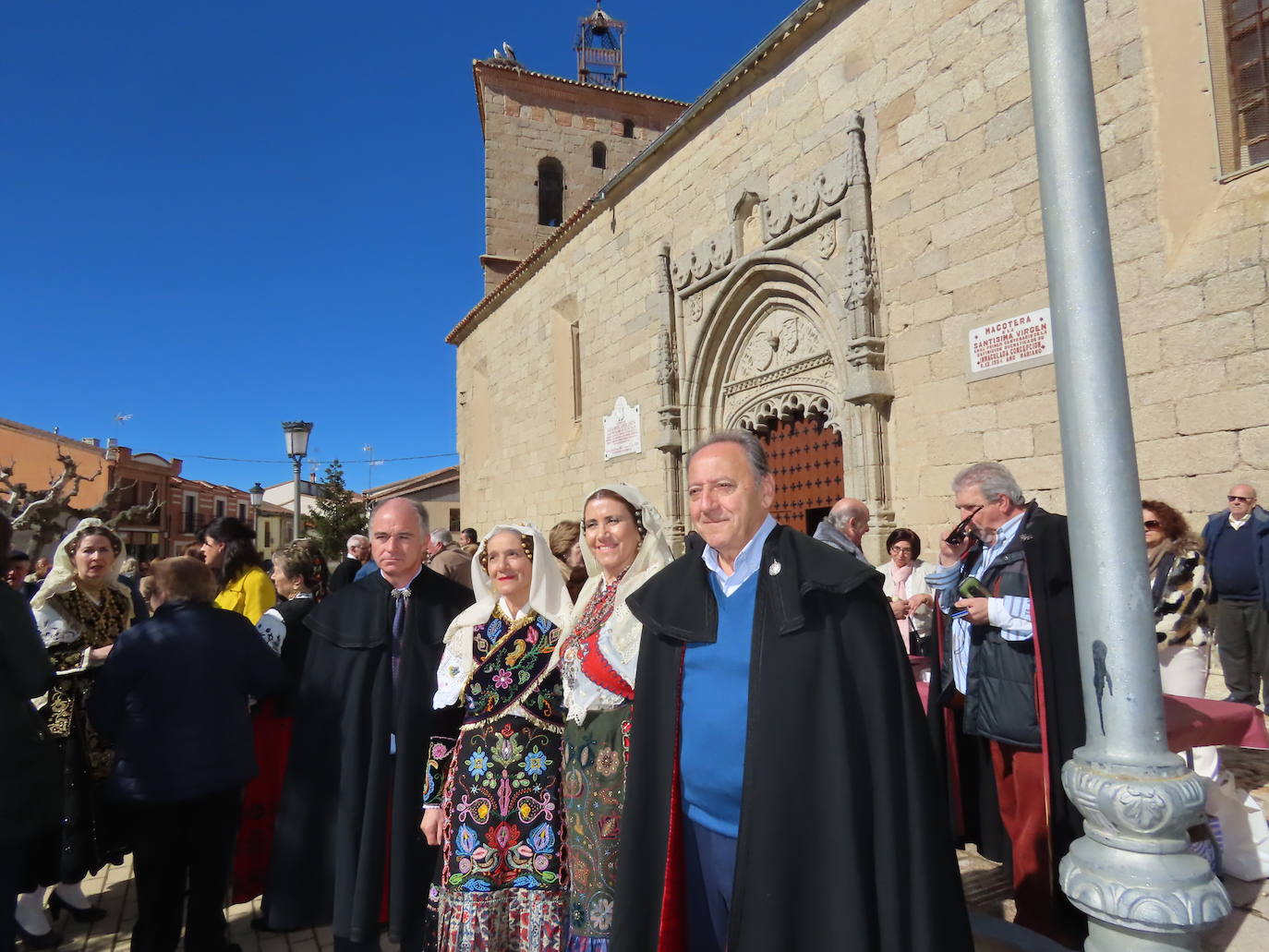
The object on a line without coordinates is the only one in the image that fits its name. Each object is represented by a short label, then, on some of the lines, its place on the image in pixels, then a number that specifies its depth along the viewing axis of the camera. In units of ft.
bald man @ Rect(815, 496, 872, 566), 15.06
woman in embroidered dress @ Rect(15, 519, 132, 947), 9.81
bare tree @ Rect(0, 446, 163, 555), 49.16
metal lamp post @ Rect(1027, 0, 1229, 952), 5.03
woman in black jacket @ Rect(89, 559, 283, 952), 8.48
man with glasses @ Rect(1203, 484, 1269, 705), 15.13
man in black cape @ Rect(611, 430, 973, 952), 5.19
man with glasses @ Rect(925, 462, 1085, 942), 8.70
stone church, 16.05
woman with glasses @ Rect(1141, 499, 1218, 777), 10.71
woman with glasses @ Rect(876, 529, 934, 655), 13.79
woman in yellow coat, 12.82
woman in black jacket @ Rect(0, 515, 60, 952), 7.70
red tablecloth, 8.44
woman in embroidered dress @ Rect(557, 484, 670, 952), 6.97
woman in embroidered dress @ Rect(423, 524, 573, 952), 7.32
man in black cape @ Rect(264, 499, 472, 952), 8.34
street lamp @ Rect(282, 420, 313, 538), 36.59
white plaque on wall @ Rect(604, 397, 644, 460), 34.17
